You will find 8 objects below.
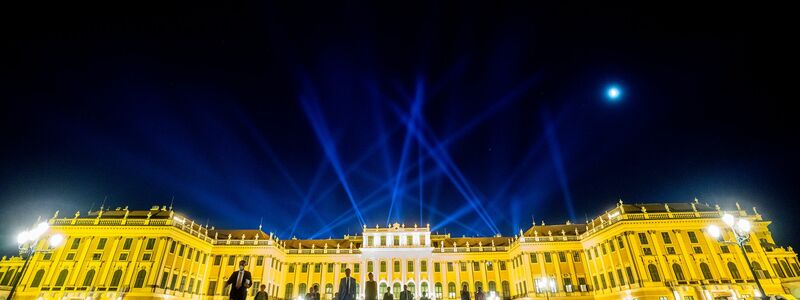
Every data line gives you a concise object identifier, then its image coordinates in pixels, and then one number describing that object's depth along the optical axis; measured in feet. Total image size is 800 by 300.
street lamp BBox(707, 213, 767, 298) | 54.85
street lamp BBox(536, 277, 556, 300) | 164.03
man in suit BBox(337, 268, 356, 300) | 42.50
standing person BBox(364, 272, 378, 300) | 42.35
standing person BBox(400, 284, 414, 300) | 55.42
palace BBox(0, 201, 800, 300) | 135.03
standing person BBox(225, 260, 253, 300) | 39.91
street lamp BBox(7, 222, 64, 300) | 58.34
